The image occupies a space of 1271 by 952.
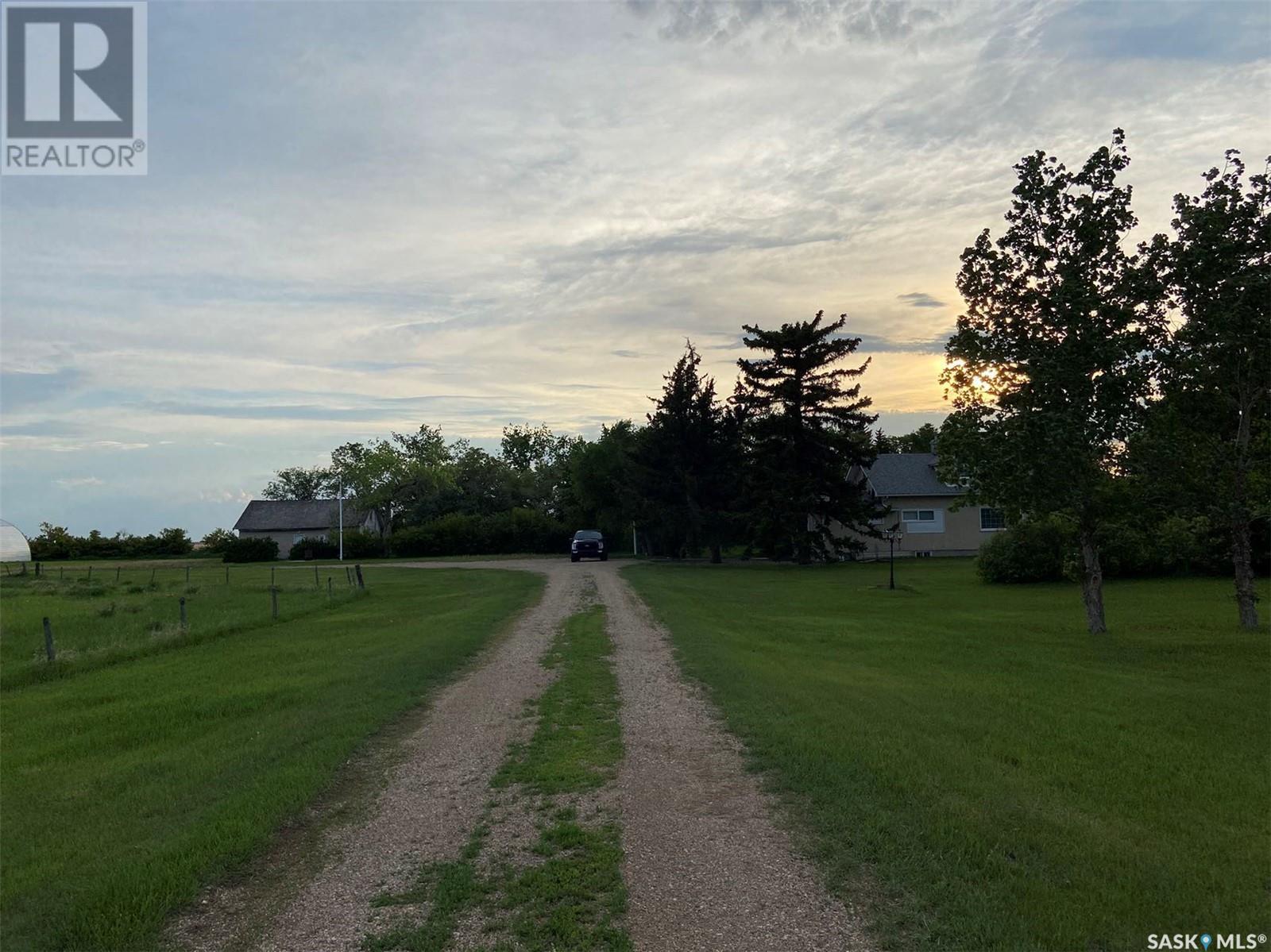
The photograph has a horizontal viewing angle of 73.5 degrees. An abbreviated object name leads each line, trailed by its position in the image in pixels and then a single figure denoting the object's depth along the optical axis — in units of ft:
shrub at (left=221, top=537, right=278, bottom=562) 212.23
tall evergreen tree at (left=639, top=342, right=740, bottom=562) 151.02
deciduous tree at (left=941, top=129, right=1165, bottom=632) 51.49
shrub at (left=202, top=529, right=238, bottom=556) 228.12
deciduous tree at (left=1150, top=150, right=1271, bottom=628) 48.98
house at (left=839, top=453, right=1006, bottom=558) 151.94
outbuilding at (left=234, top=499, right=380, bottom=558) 272.92
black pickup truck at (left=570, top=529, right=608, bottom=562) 166.20
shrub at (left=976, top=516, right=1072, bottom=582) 101.96
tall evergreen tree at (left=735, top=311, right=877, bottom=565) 139.23
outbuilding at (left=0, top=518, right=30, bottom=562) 162.61
